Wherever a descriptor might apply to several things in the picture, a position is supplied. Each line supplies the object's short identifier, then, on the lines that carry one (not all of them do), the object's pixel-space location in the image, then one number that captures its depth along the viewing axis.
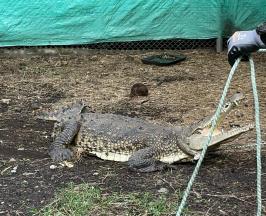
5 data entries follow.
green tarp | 9.13
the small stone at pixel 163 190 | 4.19
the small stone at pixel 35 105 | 6.81
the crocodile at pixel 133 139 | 4.73
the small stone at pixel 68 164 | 4.82
